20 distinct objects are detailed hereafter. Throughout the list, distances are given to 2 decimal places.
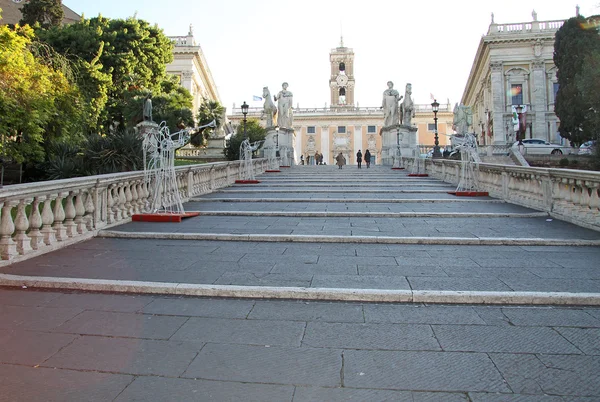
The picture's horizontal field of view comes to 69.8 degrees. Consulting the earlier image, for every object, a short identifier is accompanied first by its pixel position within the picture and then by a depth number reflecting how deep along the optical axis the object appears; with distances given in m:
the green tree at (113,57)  27.30
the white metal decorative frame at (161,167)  8.24
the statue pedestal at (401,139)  26.33
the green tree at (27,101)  13.34
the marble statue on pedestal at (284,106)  26.27
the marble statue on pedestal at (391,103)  27.30
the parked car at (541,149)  31.02
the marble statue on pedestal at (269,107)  26.11
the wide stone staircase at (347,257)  3.87
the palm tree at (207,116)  33.03
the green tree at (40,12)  31.69
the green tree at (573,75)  30.94
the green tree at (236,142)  27.16
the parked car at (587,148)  28.97
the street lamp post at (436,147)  25.74
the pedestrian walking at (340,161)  28.06
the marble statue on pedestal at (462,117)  29.69
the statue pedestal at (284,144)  25.88
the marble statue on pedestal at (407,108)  26.23
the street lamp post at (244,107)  23.43
